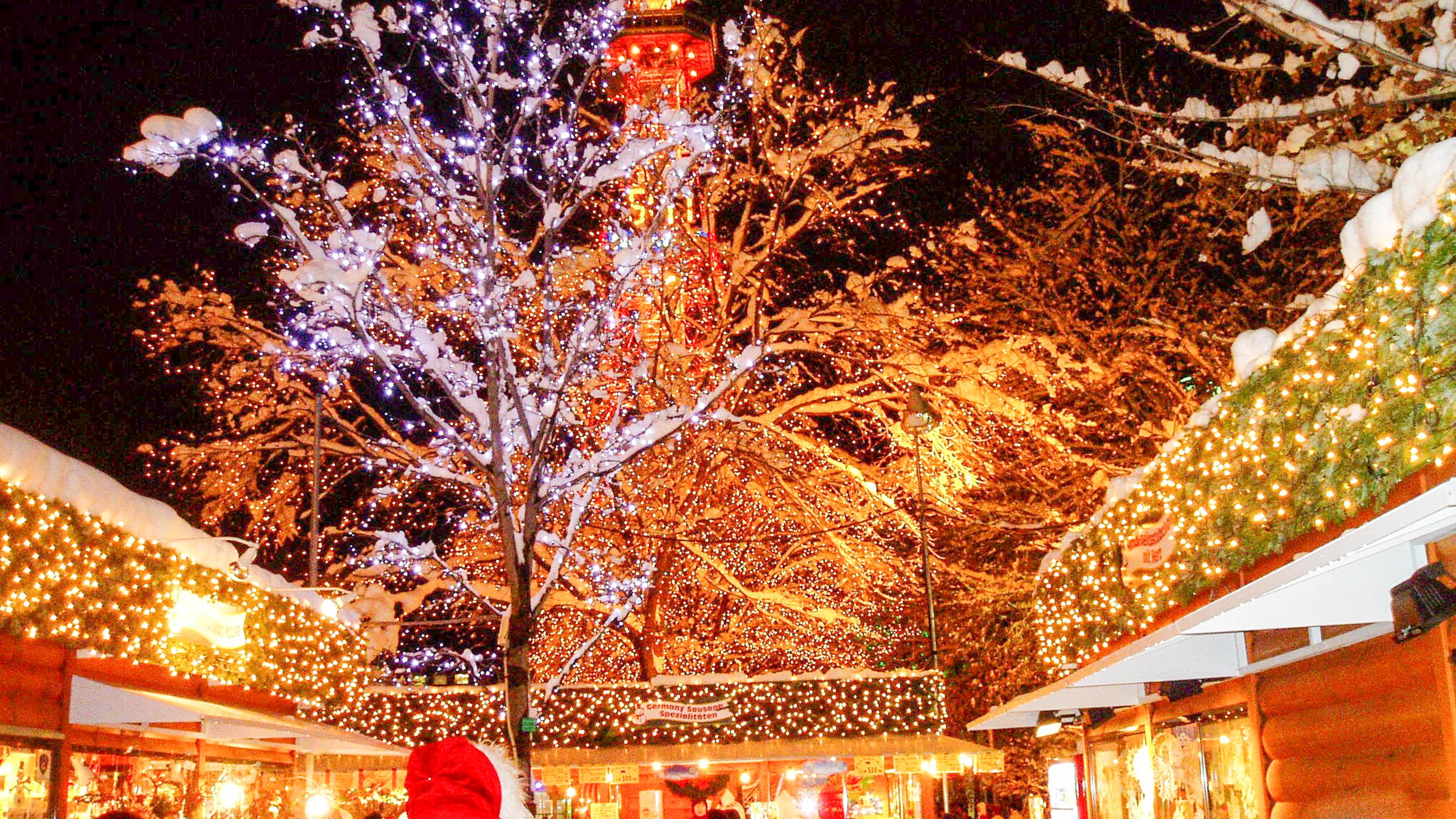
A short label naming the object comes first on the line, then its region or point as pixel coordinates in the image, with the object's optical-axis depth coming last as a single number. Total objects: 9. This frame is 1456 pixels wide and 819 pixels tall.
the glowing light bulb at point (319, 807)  11.13
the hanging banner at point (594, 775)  15.93
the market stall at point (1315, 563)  5.12
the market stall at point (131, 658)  7.96
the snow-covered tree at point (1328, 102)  5.33
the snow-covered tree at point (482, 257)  11.57
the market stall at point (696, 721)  15.43
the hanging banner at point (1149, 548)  9.33
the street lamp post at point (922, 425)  15.15
